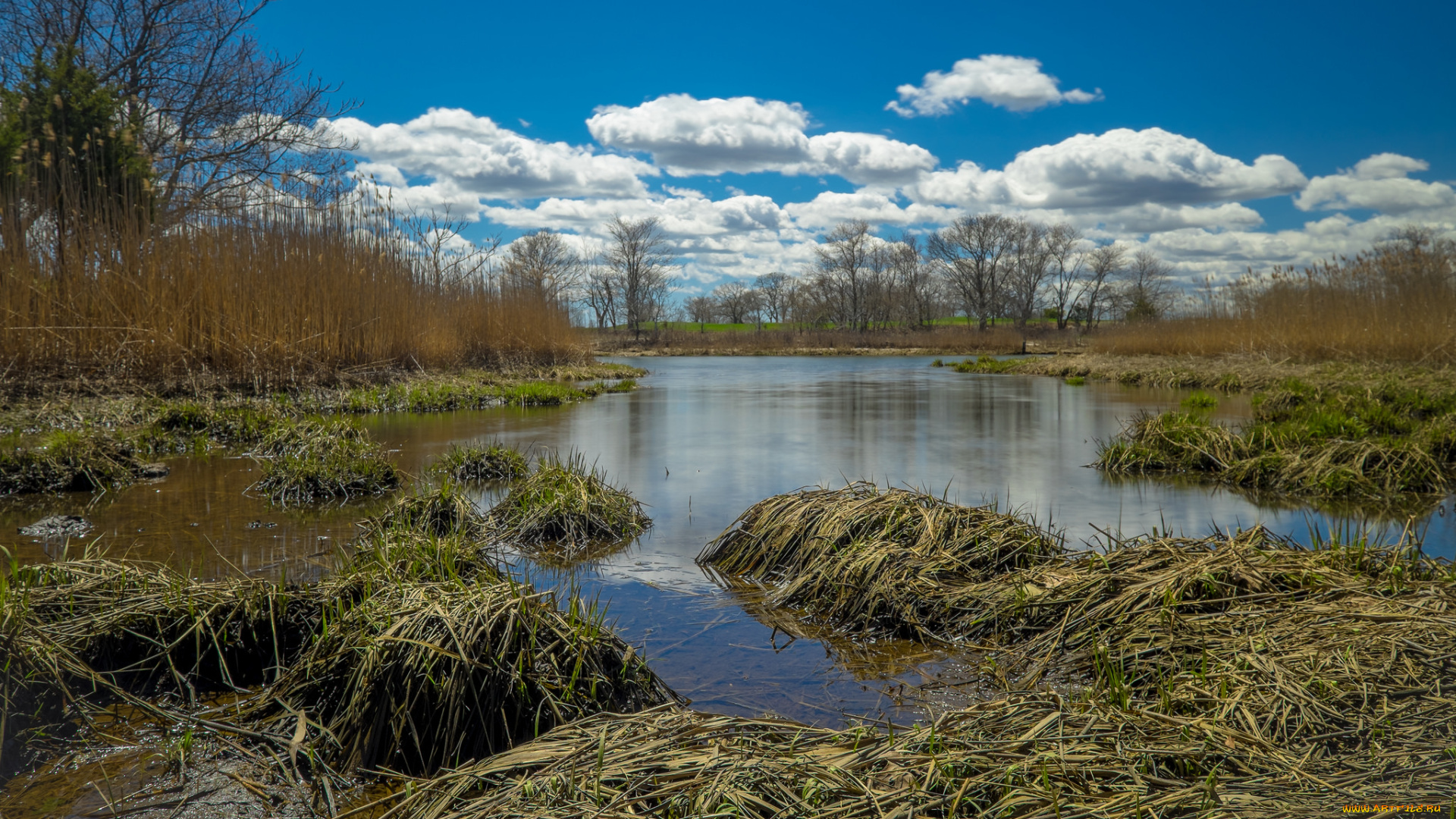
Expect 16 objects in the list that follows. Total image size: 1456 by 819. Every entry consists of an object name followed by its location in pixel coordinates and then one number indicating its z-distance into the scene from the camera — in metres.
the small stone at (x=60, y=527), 4.24
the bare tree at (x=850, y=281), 61.72
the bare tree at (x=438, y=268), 15.16
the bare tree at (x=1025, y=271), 60.97
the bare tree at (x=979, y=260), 61.28
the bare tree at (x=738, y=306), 85.06
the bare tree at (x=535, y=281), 20.42
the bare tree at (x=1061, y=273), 61.28
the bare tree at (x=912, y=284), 64.50
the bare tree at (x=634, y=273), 58.19
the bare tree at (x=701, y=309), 86.44
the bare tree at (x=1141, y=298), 46.09
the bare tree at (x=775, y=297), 87.75
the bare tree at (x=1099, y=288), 62.22
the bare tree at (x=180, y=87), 14.28
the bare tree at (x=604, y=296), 58.16
